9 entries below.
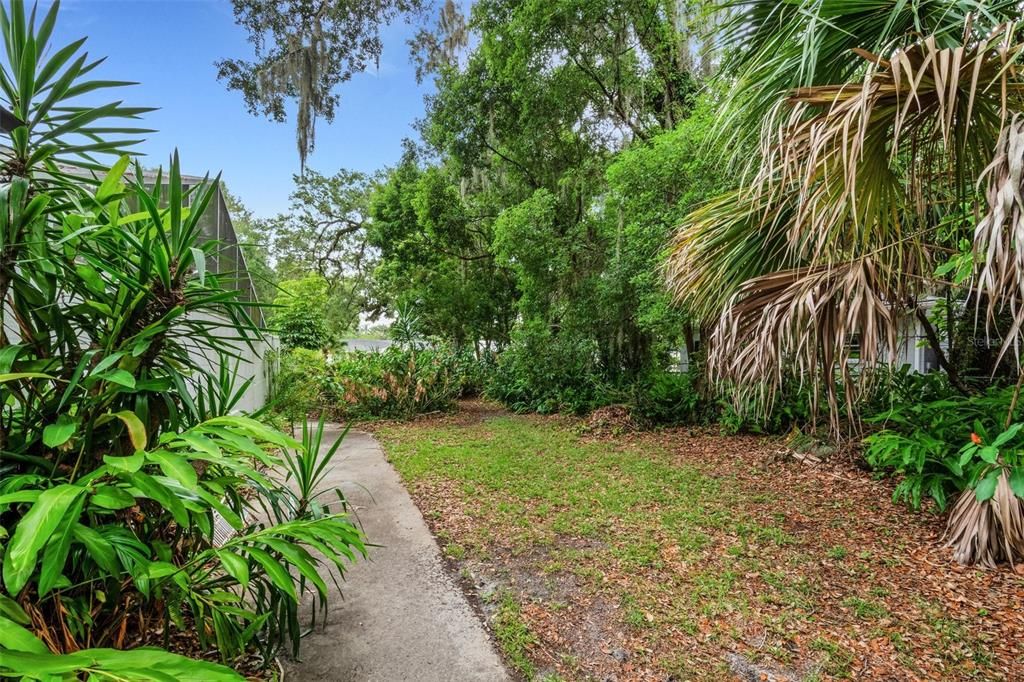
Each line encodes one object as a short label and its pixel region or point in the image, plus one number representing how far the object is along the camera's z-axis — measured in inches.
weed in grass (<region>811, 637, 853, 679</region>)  75.6
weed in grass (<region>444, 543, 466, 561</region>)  119.0
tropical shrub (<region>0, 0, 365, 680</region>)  44.8
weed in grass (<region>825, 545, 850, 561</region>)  114.7
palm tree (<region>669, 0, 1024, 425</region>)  67.5
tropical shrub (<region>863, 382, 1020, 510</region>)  127.2
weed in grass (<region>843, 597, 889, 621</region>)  90.3
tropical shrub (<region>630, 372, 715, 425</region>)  268.4
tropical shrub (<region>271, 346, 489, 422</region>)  343.6
